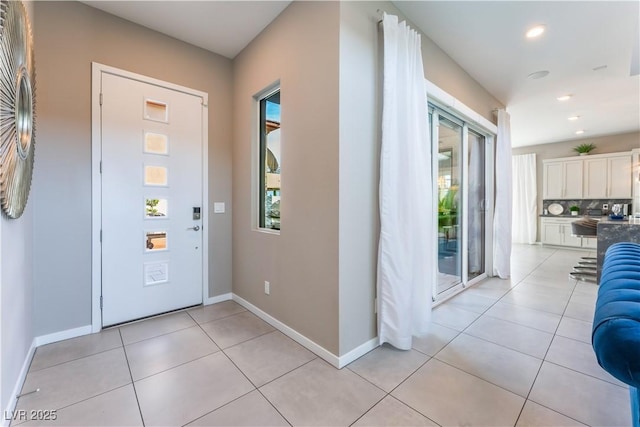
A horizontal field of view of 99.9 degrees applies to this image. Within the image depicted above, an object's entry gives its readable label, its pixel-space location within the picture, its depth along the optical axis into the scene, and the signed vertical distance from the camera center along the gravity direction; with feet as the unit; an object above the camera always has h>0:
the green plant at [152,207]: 8.89 +0.18
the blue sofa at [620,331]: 2.01 -0.93
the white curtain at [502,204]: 13.46 +0.49
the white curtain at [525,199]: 24.66 +1.39
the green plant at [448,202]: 11.08 +0.49
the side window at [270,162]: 9.14 +1.80
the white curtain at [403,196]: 6.82 +0.46
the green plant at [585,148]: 21.71 +5.37
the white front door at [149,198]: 8.21 +0.47
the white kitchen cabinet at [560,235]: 21.64 -1.77
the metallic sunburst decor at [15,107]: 4.25 +1.93
